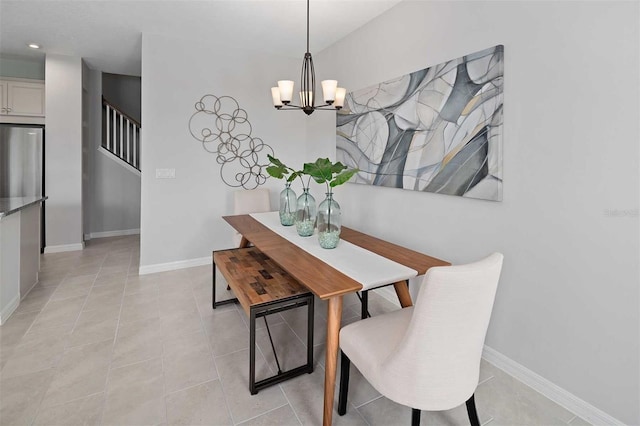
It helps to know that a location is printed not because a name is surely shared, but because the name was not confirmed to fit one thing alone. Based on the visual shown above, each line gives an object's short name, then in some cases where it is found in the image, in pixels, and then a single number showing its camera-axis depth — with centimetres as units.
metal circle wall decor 381
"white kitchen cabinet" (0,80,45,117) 429
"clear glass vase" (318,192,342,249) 203
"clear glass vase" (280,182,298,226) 268
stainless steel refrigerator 420
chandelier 233
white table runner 159
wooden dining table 150
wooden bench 177
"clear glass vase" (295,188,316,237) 234
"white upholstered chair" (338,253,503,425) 110
